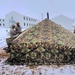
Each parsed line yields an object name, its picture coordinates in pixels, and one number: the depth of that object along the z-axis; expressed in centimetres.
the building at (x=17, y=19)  1983
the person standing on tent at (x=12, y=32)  582
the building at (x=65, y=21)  1895
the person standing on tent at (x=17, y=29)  598
